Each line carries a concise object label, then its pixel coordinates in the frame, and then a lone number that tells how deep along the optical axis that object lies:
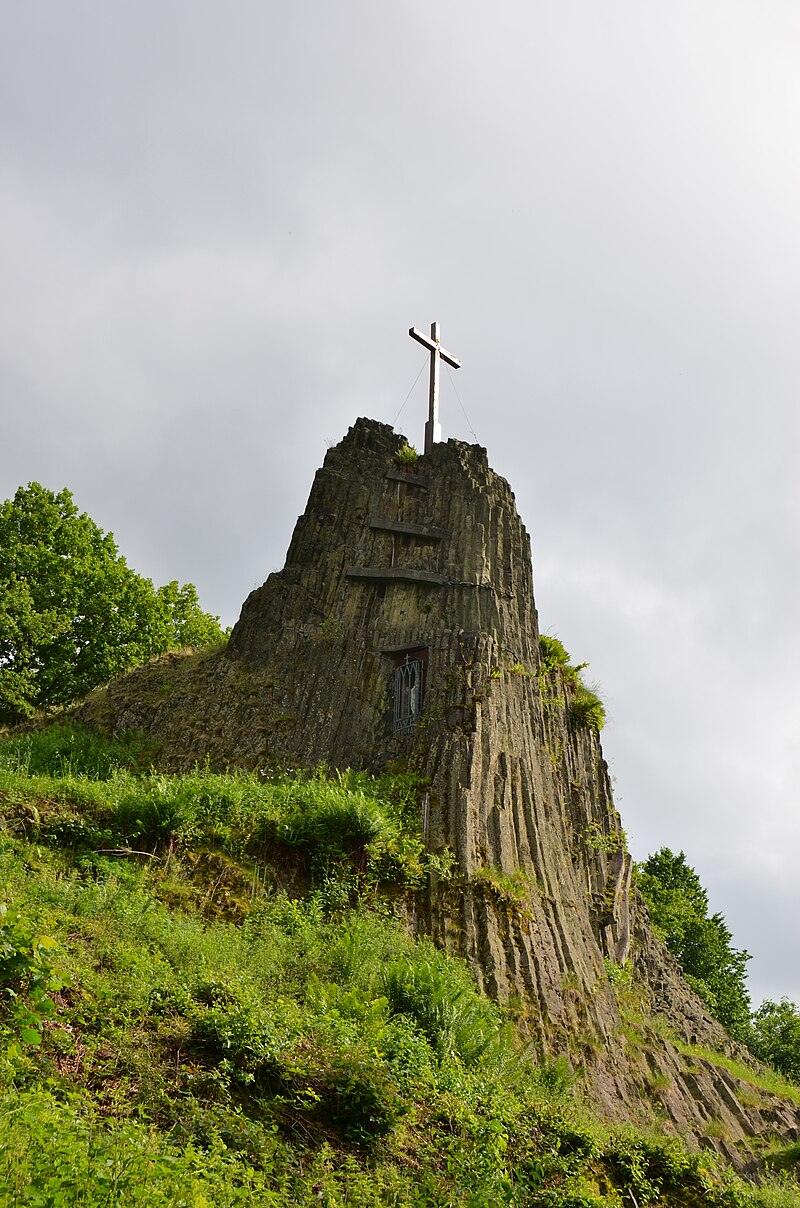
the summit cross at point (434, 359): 26.36
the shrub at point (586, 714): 23.38
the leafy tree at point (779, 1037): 29.07
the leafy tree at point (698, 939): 34.06
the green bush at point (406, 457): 24.80
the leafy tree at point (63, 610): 24.89
